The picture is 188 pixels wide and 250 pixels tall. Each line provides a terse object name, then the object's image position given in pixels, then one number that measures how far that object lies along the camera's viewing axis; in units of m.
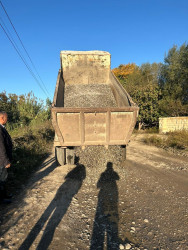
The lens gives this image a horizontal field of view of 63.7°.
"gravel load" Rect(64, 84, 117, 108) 5.07
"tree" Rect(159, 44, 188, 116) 14.40
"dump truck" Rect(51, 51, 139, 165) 3.45
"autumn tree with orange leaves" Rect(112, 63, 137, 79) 32.69
